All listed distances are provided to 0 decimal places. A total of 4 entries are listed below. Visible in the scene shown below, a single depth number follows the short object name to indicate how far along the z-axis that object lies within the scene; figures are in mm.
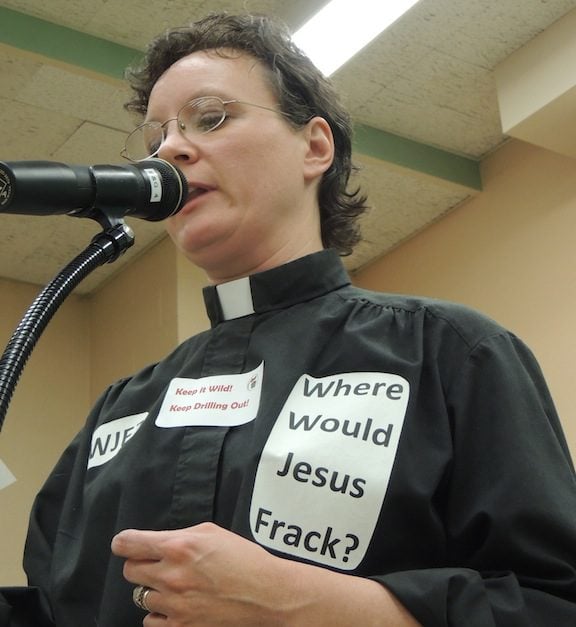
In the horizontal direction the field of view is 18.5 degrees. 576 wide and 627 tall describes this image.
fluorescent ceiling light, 3403
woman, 1285
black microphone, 1319
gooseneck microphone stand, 1291
